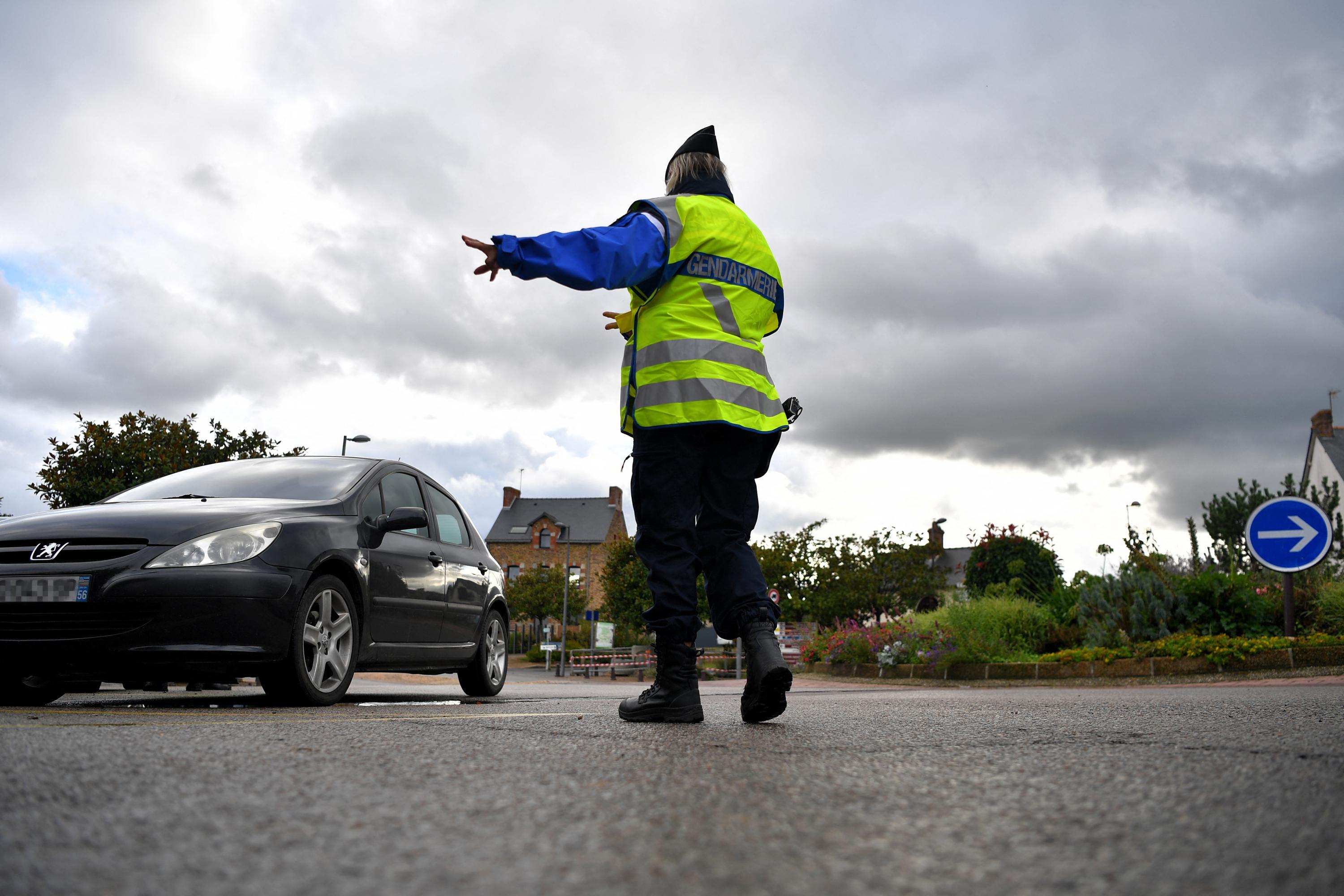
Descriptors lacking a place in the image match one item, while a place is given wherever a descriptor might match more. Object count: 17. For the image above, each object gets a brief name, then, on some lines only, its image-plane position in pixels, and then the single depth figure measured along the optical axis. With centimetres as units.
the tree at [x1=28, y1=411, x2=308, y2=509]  2531
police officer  364
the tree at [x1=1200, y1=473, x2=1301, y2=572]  4234
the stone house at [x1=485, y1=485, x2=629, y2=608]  7819
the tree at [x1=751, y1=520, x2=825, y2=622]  4675
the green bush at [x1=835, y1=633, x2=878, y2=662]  1666
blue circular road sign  962
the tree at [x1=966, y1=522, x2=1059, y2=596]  2311
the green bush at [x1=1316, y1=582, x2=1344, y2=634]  1104
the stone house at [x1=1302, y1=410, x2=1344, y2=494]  4372
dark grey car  463
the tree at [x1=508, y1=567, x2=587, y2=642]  6084
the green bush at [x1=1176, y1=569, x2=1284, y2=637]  1163
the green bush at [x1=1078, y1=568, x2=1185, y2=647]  1174
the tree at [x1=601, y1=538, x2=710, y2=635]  5362
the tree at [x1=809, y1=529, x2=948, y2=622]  4431
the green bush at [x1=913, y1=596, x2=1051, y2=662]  1314
